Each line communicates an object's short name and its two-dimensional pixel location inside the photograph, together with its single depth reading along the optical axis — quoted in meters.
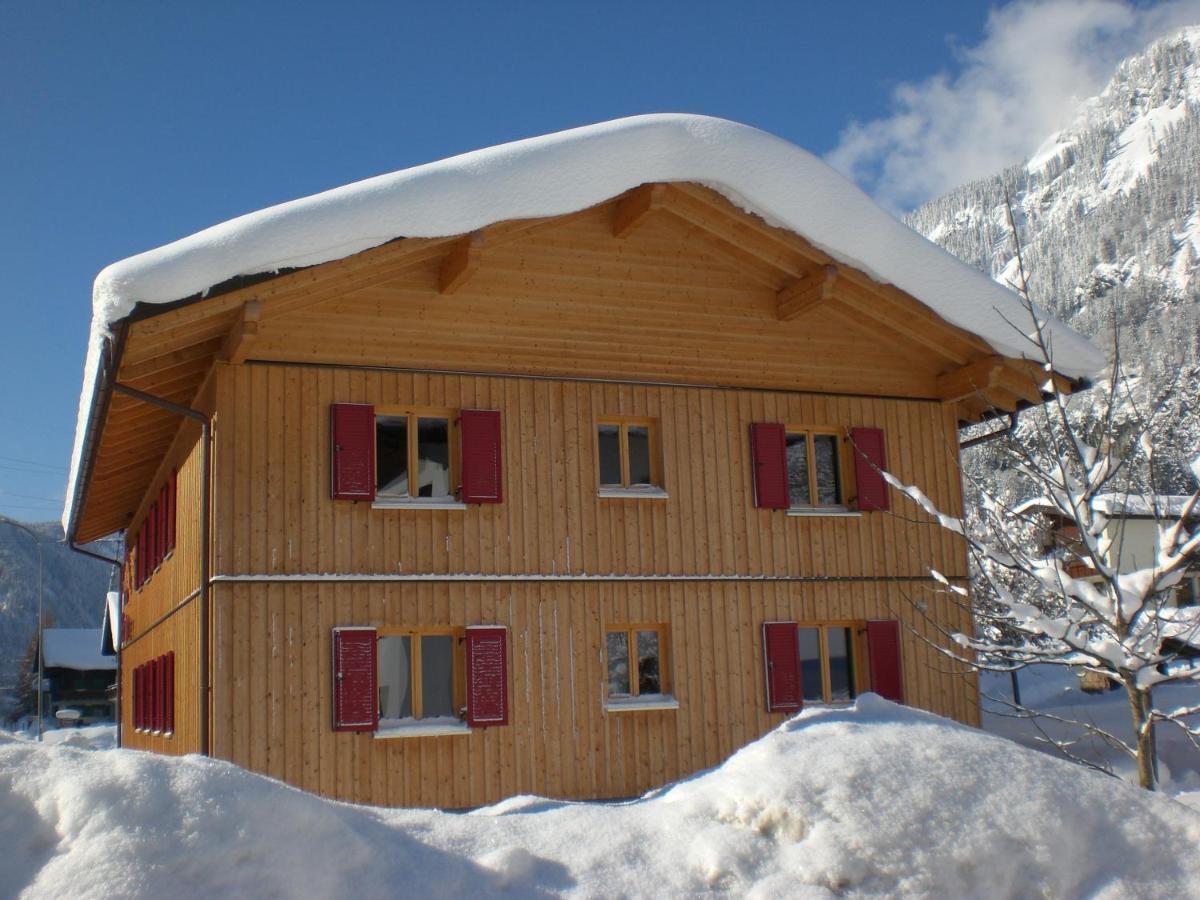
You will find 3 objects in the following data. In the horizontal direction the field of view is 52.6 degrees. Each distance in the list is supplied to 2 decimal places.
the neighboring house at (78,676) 53.38
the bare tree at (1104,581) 7.02
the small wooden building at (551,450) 11.44
